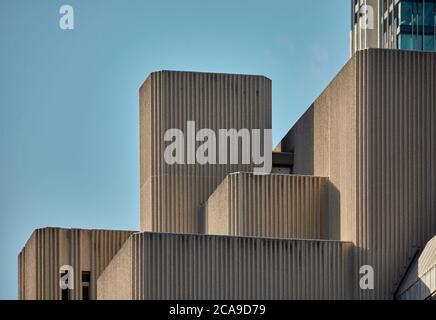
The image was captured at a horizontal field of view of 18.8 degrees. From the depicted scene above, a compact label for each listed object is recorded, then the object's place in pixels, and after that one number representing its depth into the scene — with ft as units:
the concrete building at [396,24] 392.88
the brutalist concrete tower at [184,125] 188.24
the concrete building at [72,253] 193.88
